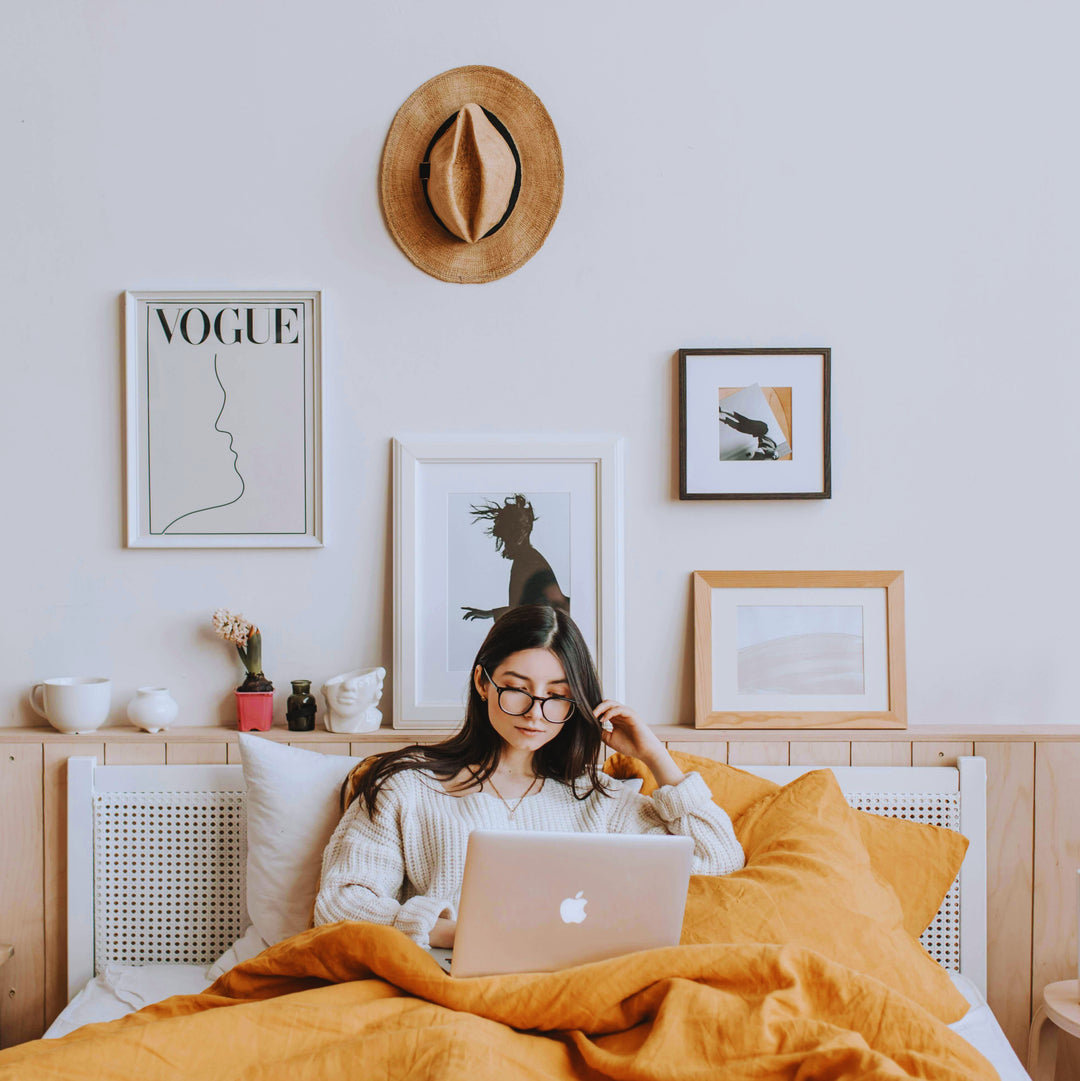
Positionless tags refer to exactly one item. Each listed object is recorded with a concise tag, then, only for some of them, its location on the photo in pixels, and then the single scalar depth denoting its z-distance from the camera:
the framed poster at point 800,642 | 1.93
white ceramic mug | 1.85
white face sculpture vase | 1.83
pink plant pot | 1.89
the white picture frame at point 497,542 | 1.94
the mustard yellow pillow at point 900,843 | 1.71
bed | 1.82
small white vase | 1.87
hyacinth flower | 1.88
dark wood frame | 1.94
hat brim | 1.94
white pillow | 1.68
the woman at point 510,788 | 1.54
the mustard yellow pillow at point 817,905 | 1.44
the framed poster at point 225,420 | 1.94
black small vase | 1.88
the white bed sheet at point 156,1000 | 1.51
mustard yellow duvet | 1.13
